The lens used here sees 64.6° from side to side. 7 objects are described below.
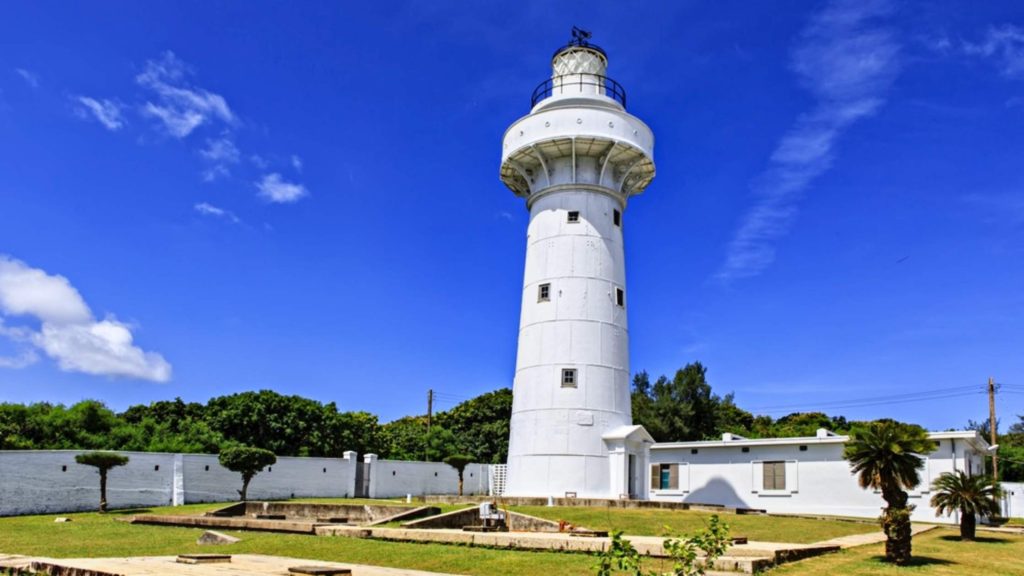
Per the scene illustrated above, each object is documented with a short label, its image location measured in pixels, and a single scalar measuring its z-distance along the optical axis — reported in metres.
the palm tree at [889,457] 13.57
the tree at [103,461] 23.31
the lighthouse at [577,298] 24.55
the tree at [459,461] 32.56
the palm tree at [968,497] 17.52
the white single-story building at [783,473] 24.47
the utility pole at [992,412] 38.19
